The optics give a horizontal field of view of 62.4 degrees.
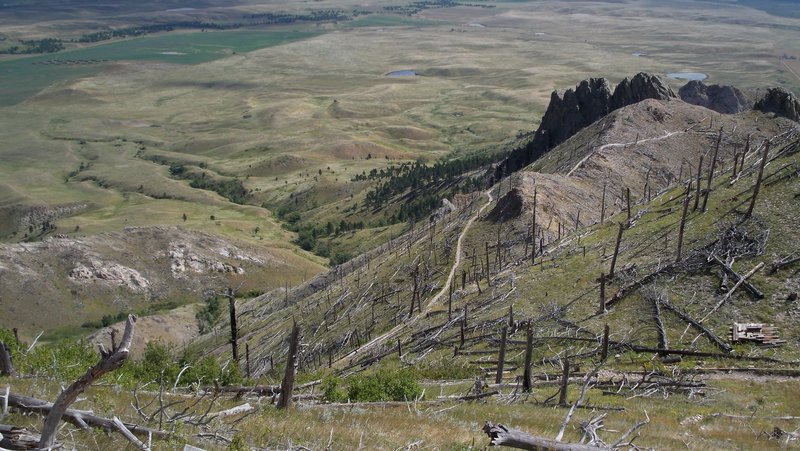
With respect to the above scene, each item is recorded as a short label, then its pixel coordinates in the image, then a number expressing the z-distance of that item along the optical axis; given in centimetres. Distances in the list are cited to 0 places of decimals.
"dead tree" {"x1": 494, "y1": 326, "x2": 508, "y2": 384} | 3342
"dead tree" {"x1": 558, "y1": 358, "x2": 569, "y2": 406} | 2685
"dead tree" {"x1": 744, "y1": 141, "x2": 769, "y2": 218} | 4875
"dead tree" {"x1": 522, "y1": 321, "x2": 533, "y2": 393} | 3028
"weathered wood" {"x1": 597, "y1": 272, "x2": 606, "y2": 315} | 4325
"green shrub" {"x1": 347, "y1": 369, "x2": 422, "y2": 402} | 2834
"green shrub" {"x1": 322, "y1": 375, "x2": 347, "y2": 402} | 2751
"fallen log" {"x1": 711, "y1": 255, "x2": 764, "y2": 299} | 4169
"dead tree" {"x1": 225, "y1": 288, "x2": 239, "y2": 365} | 4041
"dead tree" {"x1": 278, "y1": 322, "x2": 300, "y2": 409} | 2244
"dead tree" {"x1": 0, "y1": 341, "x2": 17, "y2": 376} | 2095
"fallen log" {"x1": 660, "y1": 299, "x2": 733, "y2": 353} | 3788
